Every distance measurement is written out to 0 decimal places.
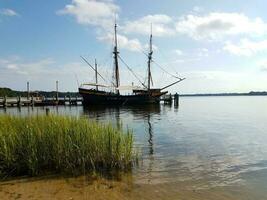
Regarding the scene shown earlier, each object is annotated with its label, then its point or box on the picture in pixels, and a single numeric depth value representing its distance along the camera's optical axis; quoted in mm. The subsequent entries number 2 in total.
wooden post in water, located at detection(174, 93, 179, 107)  48975
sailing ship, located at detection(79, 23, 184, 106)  46354
